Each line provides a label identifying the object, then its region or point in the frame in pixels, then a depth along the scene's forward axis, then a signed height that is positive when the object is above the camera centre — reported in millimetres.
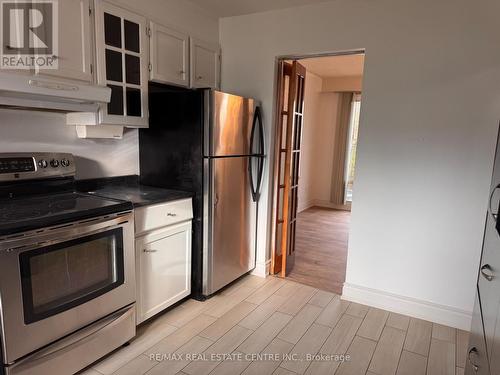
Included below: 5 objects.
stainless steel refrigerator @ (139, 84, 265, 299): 2549 -209
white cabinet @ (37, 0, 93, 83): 1895 +520
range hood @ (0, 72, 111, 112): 1637 +192
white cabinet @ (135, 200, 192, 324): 2252 -954
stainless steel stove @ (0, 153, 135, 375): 1540 -719
